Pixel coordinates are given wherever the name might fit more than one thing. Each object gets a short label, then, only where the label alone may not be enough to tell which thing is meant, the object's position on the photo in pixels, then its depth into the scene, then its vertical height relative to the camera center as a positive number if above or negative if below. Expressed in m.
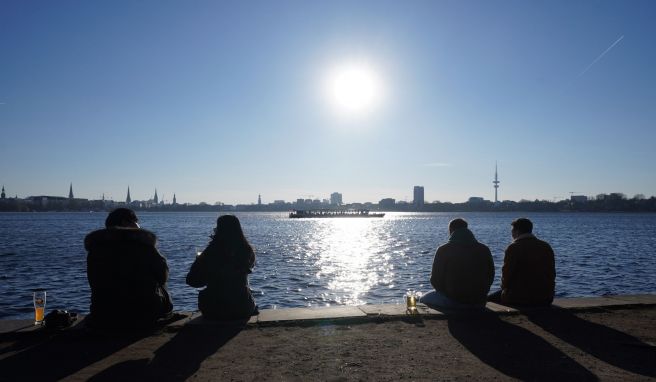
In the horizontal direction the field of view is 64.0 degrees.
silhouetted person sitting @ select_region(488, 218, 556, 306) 8.05 -0.92
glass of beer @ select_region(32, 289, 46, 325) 7.04 -1.22
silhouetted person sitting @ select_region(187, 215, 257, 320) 7.04 -0.81
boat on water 189.89 -1.10
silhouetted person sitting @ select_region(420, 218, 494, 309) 7.82 -0.89
